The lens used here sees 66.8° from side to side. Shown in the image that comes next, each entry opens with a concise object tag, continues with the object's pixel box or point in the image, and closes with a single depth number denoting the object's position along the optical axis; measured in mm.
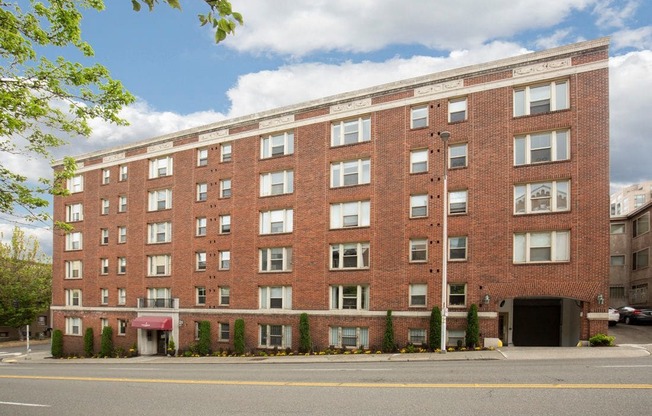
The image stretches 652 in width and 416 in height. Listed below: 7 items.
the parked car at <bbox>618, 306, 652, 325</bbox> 35750
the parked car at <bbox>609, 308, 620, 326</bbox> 32906
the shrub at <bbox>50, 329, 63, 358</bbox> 42594
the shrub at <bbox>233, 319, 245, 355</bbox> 32781
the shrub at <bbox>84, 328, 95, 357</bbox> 40875
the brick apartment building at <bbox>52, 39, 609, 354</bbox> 25219
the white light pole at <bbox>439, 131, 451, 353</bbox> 24125
